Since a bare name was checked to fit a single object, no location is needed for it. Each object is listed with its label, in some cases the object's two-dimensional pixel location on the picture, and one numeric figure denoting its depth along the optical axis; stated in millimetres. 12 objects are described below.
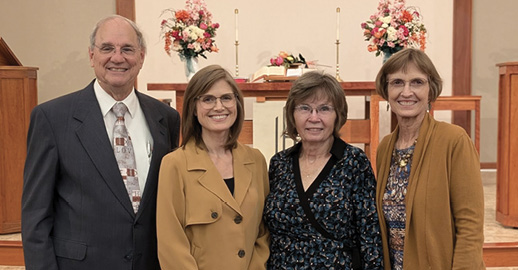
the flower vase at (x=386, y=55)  4785
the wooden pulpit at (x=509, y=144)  4089
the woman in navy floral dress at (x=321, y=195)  1902
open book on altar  4469
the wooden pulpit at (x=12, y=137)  4145
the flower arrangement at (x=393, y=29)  4641
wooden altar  4418
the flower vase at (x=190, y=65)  4801
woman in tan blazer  1899
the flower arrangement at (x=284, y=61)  4691
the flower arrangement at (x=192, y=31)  4688
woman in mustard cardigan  1873
